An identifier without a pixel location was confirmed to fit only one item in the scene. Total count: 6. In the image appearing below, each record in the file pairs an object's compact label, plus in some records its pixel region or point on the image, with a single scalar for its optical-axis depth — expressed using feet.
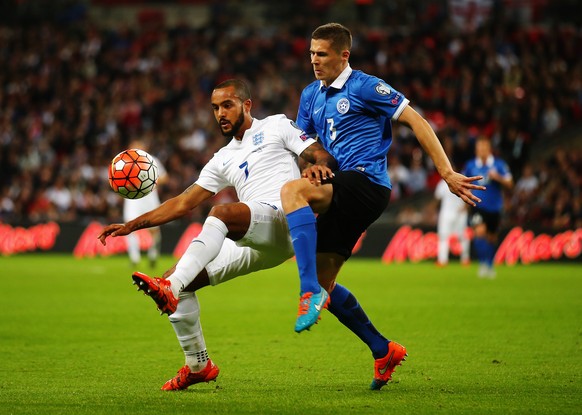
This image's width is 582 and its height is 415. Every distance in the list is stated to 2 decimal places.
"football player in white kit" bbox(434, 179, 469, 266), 126.82
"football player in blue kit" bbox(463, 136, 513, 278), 111.14
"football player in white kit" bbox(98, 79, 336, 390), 42.24
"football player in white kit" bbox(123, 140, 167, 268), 124.06
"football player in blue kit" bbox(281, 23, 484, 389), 40.52
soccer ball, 43.06
